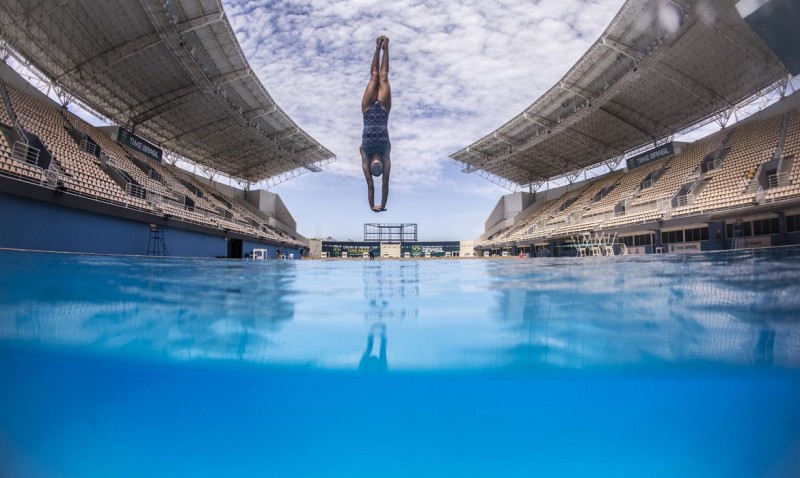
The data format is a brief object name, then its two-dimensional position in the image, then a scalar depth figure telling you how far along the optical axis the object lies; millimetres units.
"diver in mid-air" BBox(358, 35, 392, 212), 10938
